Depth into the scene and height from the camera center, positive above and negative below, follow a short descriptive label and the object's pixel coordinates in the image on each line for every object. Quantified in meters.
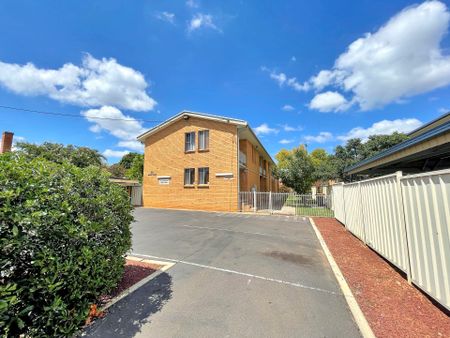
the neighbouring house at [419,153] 4.56 +1.33
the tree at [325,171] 26.87 +3.19
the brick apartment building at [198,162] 18.42 +3.13
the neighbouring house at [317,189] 31.19 +1.26
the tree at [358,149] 24.50 +6.00
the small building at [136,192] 24.03 +0.41
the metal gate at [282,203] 16.93 -0.47
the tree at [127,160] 55.41 +9.01
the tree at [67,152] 25.05 +5.47
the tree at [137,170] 39.97 +4.84
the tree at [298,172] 24.08 +2.76
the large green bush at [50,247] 2.15 -0.61
